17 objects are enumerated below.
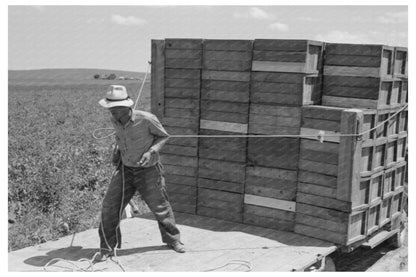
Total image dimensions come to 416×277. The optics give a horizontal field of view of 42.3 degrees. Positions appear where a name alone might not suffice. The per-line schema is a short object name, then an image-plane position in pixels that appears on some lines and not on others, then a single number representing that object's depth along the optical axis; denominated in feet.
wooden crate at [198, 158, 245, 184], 25.55
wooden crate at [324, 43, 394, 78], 24.07
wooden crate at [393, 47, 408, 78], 26.04
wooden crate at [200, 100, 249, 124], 25.23
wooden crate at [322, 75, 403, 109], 24.43
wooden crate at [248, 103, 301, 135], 24.11
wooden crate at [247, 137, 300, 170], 24.22
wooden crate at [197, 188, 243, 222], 25.89
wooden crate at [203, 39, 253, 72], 24.97
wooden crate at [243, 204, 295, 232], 24.72
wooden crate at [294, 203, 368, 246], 23.24
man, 21.44
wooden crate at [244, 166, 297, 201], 24.40
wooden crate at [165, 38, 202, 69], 26.23
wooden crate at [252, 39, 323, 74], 23.58
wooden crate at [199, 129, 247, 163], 25.42
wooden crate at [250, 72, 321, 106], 23.89
